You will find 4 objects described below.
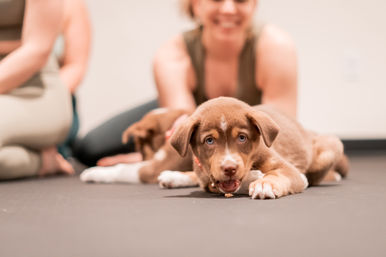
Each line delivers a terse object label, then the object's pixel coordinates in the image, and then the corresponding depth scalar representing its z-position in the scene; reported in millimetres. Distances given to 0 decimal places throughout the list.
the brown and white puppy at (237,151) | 1570
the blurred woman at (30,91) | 2342
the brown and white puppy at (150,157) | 2180
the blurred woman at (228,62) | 2664
